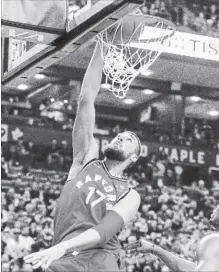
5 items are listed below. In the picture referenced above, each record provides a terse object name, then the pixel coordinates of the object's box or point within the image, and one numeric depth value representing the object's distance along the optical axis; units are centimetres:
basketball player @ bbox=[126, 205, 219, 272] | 362
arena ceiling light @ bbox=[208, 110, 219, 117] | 1927
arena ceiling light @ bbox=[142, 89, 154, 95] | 1820
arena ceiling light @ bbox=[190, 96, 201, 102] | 1823
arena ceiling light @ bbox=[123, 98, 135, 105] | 1920
